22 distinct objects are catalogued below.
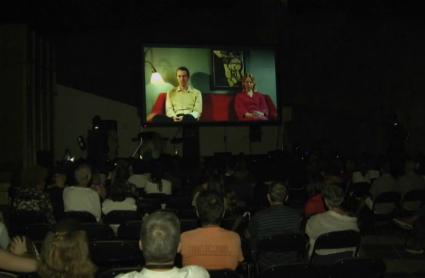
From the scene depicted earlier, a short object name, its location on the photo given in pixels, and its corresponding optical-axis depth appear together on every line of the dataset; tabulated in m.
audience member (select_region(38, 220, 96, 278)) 2.76
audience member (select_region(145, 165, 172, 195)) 8.21
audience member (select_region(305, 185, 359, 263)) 4.75
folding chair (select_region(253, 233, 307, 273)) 4.34
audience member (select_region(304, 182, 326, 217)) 6.00
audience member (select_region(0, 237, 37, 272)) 3.14
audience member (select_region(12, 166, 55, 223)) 5.61
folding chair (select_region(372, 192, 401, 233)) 7.09
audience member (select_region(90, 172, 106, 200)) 7.30
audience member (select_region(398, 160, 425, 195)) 7.63
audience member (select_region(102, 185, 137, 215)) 6.30
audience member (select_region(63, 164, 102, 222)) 6.09
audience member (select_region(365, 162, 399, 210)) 7.56
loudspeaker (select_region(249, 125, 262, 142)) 14.70
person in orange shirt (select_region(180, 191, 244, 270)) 3.85
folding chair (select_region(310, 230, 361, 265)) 4.36
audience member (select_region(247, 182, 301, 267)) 4.77
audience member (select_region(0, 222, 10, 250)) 3.77
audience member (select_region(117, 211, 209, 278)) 2.46
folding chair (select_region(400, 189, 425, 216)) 7.13
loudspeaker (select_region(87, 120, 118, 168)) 13.84
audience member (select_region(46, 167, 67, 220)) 6.35
